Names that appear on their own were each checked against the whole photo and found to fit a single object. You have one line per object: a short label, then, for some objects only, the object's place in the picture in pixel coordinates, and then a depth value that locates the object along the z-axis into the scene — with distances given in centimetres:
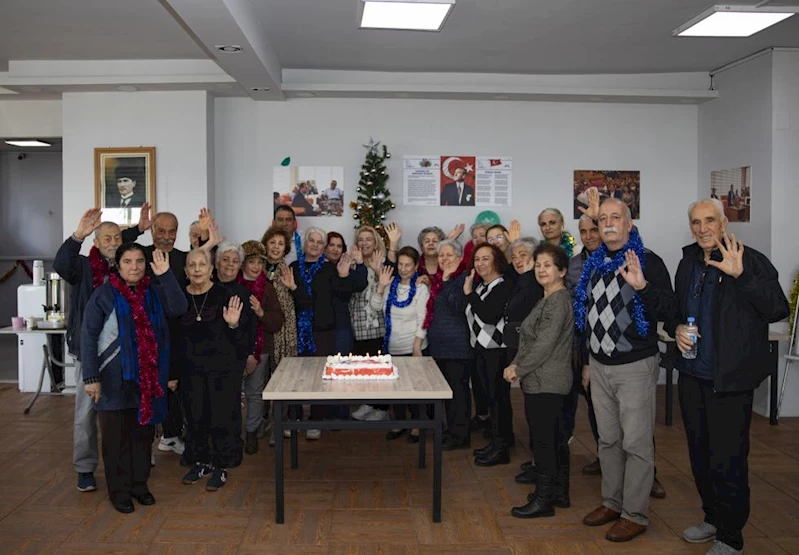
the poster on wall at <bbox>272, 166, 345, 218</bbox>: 770
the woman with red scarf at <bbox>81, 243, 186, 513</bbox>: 402
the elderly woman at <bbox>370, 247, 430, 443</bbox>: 528
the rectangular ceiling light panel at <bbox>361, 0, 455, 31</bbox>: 476
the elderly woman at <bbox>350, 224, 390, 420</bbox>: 552
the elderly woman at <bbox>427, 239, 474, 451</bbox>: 506
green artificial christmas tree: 740
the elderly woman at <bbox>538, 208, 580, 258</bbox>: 534
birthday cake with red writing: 416
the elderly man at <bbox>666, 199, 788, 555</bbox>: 324
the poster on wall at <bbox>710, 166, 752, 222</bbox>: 683
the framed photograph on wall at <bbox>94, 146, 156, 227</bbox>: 730
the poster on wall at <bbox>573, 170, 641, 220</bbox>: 793
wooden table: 378
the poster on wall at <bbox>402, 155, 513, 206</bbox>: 777
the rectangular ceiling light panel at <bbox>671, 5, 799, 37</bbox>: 502
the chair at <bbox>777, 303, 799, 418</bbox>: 620
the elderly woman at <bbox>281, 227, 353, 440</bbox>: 535
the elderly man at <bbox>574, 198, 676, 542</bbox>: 354
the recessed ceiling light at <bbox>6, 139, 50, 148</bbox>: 904
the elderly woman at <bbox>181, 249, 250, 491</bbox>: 443
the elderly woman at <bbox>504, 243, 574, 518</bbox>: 396
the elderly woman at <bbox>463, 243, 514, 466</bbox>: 471
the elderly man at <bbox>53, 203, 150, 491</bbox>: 427
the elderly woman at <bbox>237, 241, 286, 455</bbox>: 496
